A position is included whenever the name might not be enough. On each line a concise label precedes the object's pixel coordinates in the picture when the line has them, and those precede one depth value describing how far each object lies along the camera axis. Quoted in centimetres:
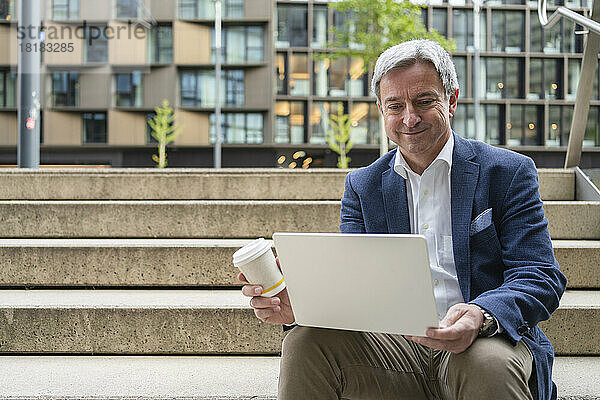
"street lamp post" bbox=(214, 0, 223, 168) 1373
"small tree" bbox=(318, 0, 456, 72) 870
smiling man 123
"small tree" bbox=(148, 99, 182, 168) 1515
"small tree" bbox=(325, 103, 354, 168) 1432
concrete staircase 202
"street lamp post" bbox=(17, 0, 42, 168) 569
